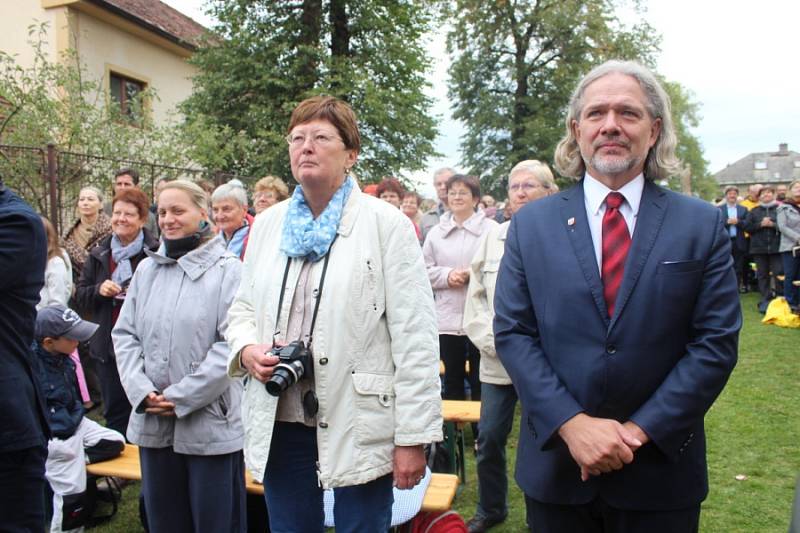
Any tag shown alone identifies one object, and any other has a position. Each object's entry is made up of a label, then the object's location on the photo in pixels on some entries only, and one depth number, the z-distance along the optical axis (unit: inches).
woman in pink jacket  216.5
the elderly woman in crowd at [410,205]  319.6
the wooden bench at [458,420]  185.9
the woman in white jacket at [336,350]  91.9
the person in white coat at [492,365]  155.8
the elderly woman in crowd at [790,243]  445.7
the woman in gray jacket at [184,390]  122.9
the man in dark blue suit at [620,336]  78.7
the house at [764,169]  3181.6
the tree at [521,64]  1052.0
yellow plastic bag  433.4
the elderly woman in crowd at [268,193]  250.8
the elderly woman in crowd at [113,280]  189.9
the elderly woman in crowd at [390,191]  286.5
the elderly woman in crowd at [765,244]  504.1
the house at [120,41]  655.8
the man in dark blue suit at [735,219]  550.3
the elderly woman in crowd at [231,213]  208.5
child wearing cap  154.7
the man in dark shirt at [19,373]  93.6
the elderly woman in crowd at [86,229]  245.1
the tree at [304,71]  685.9
